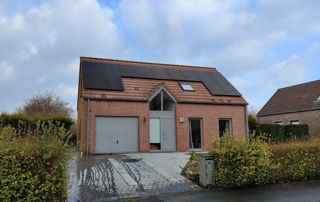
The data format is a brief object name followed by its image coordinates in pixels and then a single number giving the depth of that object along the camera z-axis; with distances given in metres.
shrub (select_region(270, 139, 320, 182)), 9.43
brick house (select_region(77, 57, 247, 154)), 17.14
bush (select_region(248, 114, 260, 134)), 22.81
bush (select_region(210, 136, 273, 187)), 8.55
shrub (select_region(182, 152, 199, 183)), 9.64
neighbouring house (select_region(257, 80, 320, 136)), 27.06
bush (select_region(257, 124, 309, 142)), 23.08
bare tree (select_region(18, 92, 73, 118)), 38.86
